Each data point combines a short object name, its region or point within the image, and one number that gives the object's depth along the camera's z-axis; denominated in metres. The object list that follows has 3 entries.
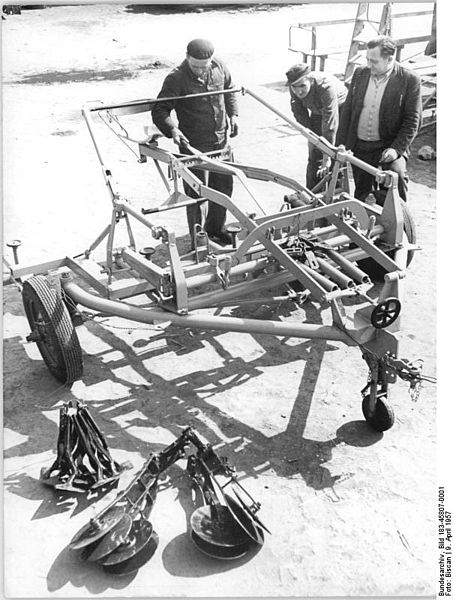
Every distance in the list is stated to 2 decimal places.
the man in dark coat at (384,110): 7.10
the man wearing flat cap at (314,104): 7.67
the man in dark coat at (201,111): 7.21
